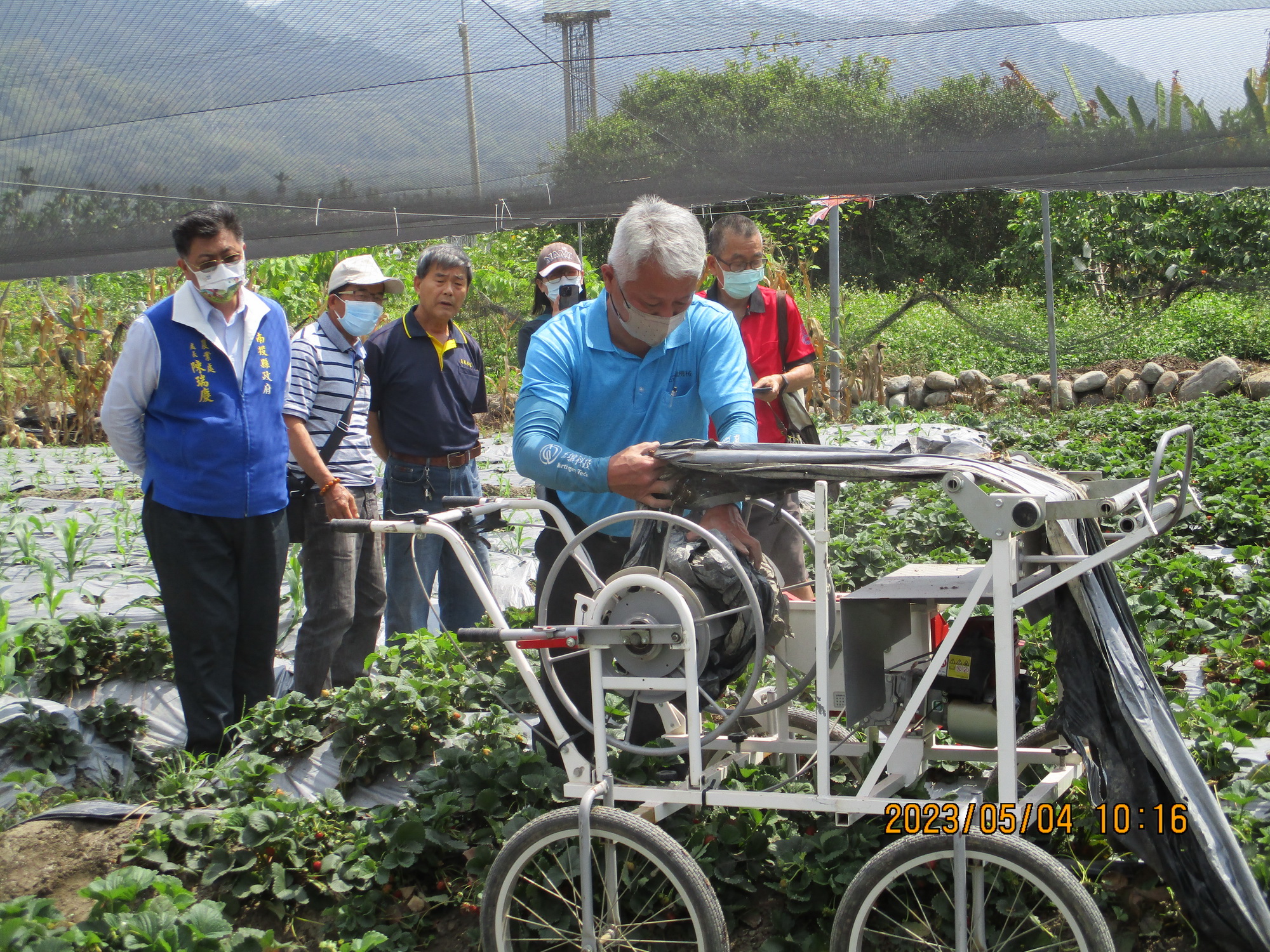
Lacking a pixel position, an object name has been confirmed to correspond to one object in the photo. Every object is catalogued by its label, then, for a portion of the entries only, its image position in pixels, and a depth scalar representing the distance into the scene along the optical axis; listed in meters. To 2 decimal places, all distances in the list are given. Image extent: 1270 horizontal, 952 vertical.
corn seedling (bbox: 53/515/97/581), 5.46
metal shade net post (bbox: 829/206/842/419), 9.88
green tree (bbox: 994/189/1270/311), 15.17
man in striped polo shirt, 4.15
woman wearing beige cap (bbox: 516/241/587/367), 5.06
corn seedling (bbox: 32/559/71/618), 4.60
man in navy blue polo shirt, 4.57
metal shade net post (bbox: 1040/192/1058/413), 10.58
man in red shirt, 4.14
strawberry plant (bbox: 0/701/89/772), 3.86
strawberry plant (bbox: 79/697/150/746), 4.06
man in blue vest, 3.73
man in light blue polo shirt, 2.70
